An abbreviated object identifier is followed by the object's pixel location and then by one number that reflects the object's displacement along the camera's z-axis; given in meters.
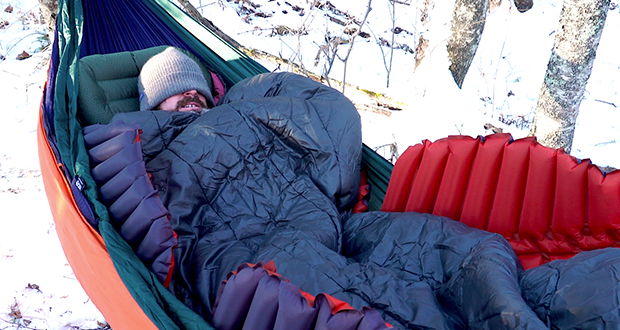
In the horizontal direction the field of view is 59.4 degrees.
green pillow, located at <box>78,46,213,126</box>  1.81
